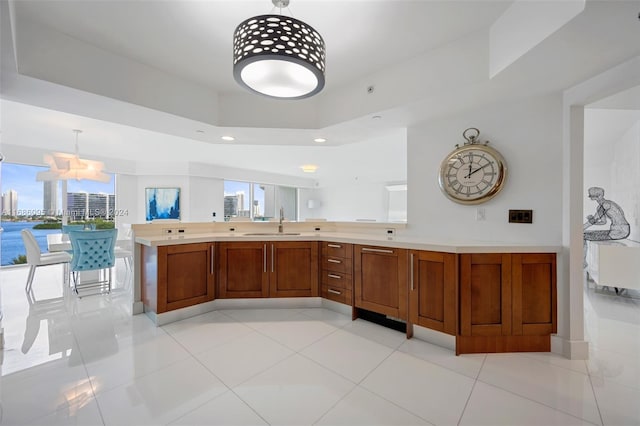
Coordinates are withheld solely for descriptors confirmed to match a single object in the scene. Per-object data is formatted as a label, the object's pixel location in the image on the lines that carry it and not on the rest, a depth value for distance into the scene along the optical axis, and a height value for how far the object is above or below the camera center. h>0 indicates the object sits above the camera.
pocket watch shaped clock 2.35 +0.39
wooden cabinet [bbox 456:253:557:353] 2.04 -0.72
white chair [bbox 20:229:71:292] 3.36 -0.65
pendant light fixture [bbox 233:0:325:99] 1.34 +0.86
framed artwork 6.80 +0.25
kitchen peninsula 2.05 -0.63
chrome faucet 3.55 -0.19
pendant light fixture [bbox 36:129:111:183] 3.74 +0.65
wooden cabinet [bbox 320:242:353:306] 2.75 -0.67
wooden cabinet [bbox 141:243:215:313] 2.54 -0.68
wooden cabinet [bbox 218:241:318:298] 2.95 -0.67
